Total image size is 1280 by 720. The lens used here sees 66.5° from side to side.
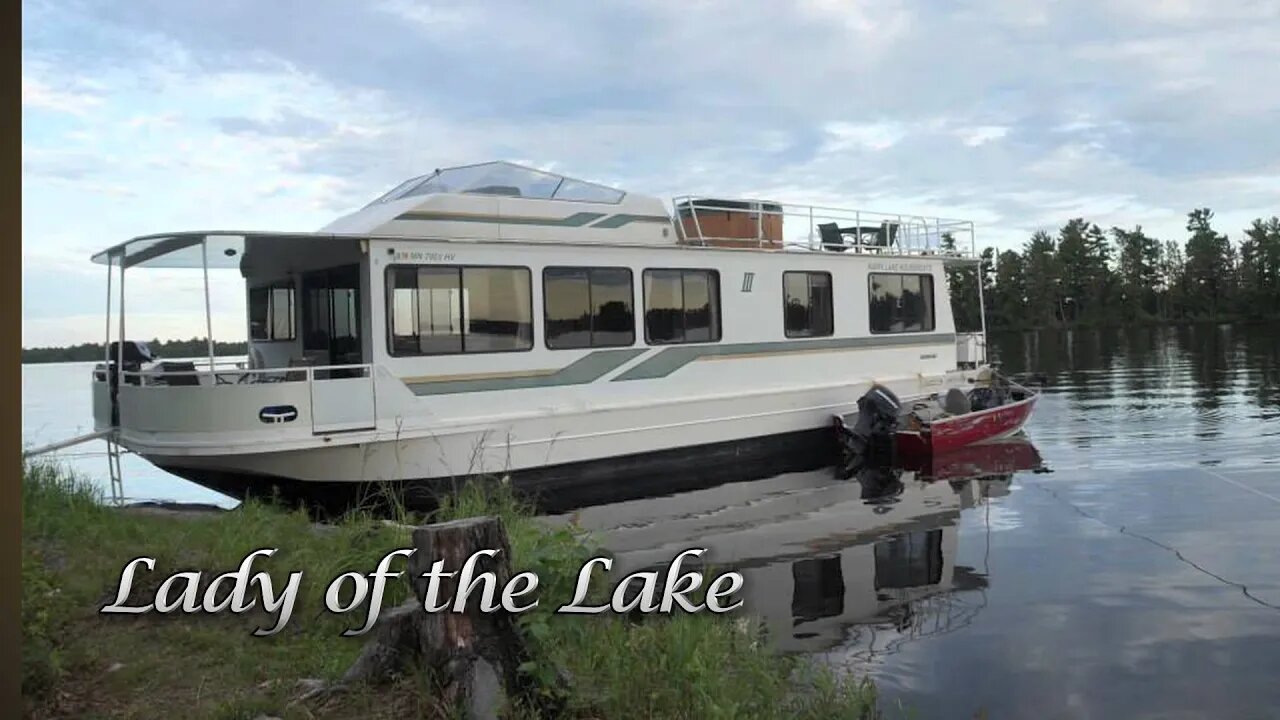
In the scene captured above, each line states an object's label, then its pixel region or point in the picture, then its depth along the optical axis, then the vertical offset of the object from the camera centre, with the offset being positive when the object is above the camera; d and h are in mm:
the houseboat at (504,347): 9828 +24
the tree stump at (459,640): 4020 -1221
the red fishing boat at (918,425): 13906 -1300
